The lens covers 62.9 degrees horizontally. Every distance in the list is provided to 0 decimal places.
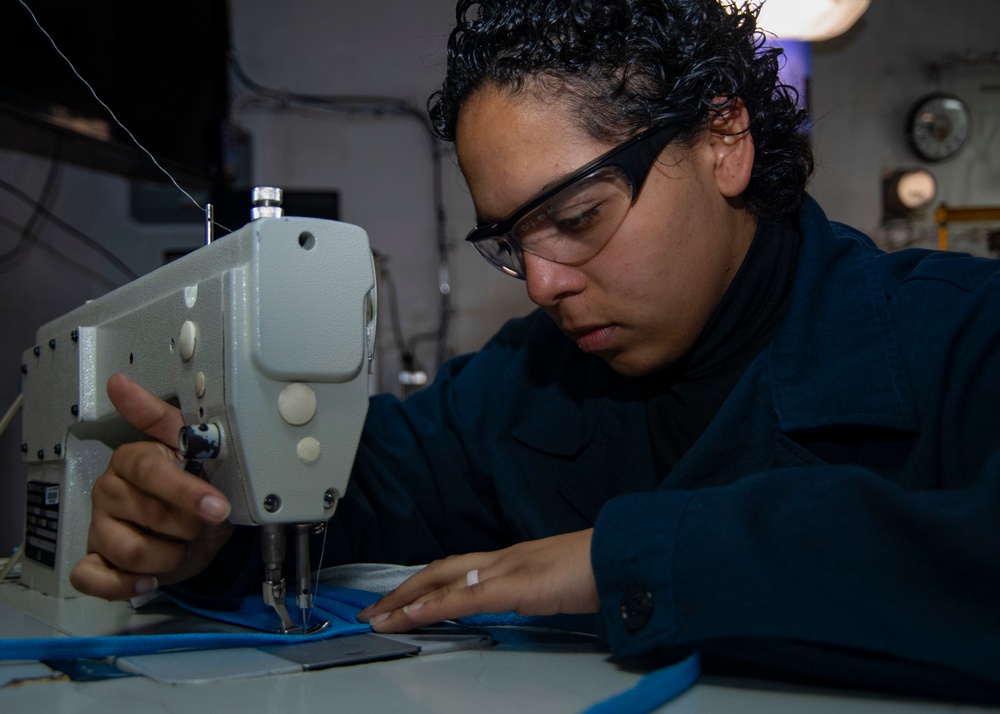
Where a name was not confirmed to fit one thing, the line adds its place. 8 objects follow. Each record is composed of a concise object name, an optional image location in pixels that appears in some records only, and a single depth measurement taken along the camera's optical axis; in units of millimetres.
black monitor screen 1740
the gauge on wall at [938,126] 3549
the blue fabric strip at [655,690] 568
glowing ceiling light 2949
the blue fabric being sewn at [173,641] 738
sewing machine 756
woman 618
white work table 605
